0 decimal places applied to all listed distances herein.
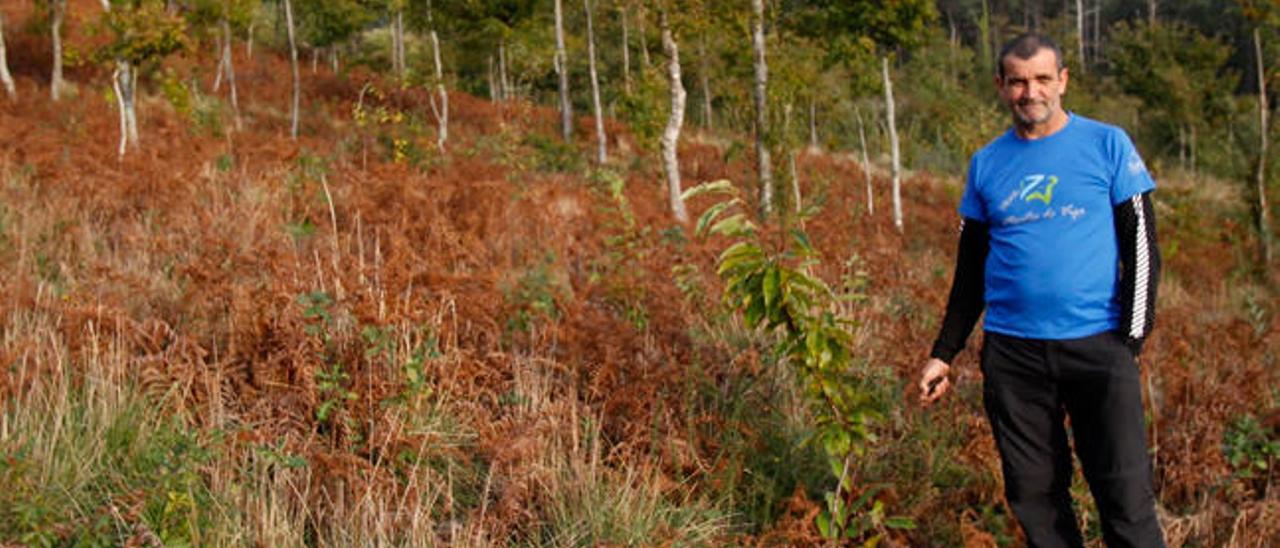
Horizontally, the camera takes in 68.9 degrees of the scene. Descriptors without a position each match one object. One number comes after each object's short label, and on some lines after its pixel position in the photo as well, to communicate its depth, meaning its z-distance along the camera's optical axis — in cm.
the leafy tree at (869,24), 1560
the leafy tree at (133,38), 1130
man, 272
